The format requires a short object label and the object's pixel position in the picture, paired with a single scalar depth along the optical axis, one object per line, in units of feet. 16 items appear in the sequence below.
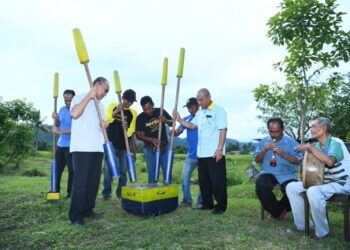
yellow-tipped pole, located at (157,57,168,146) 19.56
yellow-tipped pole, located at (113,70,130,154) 18.66
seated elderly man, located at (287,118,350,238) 13.71
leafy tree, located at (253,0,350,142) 17.81
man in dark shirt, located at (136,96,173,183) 19.93
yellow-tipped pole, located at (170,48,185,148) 19.21
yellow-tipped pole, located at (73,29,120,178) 15.74
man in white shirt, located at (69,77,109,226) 15.28
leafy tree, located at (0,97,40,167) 46.85
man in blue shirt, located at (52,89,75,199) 20.43
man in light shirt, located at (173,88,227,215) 17.38
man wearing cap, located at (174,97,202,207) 19.47
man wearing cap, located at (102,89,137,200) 19.89
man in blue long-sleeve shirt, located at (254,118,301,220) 16.39
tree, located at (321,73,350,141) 24.97
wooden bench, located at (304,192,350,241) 13.46
